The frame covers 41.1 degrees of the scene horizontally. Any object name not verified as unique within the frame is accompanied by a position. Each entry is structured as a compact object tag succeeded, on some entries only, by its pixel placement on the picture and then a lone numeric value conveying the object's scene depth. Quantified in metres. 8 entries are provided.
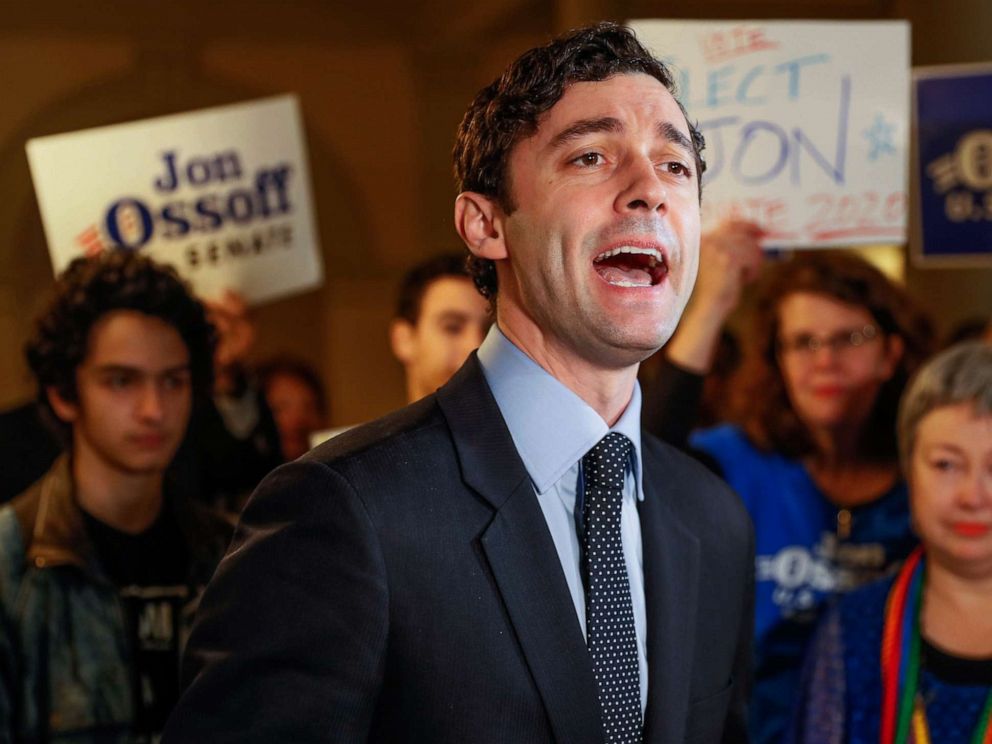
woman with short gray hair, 2.15
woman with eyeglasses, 2.54
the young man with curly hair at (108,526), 2.06
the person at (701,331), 2.43
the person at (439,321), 2.79
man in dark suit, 1.28
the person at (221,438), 2.60
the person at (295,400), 4.71
